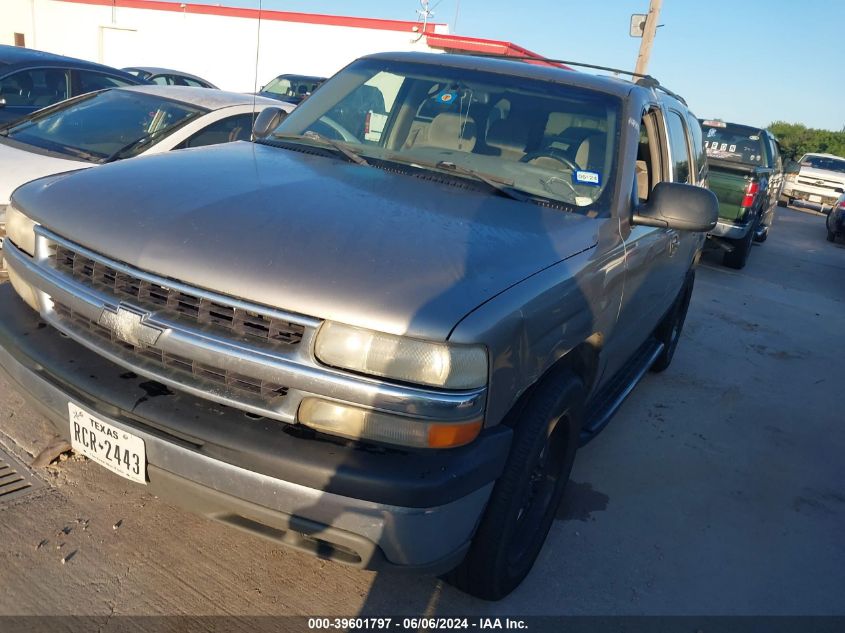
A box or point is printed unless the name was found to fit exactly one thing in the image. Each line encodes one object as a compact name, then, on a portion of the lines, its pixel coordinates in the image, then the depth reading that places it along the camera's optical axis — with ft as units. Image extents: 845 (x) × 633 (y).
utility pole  47.16
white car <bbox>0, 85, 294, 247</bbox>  17.35
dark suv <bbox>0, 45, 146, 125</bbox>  23.93
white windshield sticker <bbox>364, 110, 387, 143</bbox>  11.58
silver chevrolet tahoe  6.54
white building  74.95
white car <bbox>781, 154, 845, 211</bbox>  66.65
